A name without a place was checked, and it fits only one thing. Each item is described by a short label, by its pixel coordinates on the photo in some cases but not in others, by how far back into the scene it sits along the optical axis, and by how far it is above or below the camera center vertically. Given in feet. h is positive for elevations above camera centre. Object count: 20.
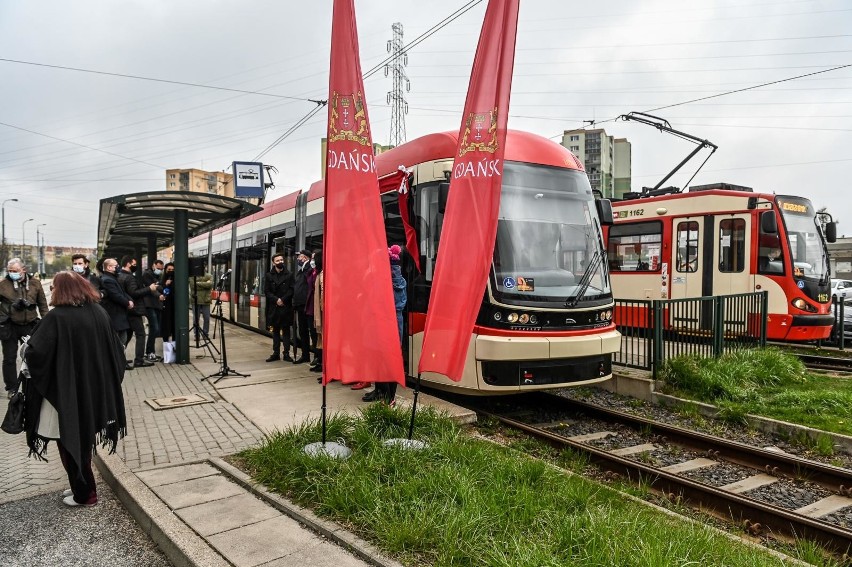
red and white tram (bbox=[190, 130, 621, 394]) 22.59 +0.04
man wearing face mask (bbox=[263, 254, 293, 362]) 35.27 -1.63
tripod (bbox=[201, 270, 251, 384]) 31.42 -5.06
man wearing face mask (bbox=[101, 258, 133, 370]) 31.42 -1.24
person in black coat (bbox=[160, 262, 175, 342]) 37.76 -2.71
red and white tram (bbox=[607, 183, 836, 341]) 39.09 +1.15
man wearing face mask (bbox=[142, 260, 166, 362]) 35.73 -1.71
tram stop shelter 33.81 +3.87
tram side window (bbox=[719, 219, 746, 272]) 41.01 +1.52
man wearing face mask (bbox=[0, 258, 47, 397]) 27.43 -1.74
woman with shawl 14.25 -2.58
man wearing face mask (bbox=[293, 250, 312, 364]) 33.63 -1.05
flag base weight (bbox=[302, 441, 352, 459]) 16.07 -4.82
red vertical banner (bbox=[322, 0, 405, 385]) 16.71 +0.81
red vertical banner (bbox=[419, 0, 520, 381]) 16.39 +1.87
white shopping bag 36.65 -4.74
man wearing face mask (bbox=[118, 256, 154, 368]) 34.42 -1.90
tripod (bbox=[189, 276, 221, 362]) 43.62 -2.90
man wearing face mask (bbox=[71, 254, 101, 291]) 32.44 +0.53
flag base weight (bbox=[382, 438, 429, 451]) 16.69 -4.82
